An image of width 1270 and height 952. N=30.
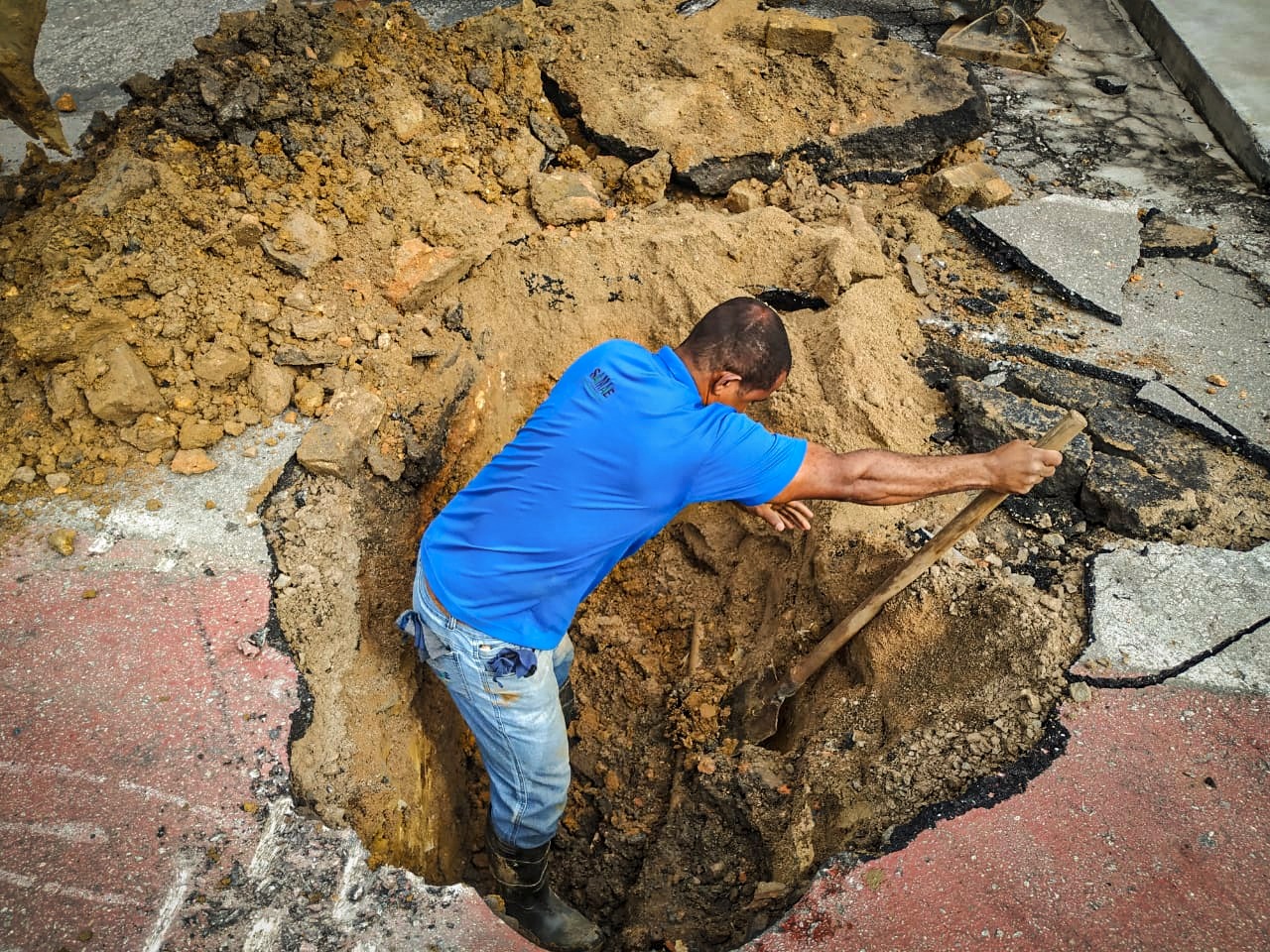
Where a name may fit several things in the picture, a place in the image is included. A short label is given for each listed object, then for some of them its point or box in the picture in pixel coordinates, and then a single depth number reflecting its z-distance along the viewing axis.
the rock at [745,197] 4.30
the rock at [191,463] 3.07
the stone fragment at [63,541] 2.84
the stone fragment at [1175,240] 4.17
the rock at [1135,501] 2.92
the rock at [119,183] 3.42
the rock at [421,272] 3.57
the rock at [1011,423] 3.05
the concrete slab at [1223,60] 5.10
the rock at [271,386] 3.22
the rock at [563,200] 3.99
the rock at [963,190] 4.28
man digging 2.31
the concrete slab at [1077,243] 3.87
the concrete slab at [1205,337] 3.41
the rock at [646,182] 4.27
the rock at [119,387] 3.06
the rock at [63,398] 3.08
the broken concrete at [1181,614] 2.53
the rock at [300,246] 3.48
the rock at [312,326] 3.36
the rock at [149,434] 3.11
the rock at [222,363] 3.21
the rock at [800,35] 4.79
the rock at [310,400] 3.25
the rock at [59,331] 3.07
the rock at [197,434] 3.12
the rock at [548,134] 4.31
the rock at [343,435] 3.09
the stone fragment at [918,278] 3.85
